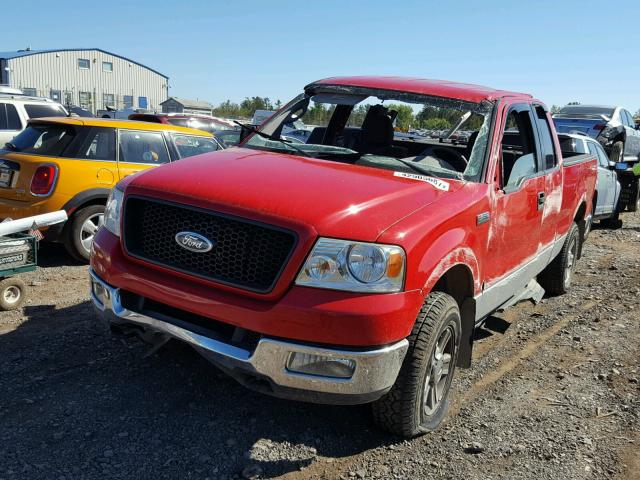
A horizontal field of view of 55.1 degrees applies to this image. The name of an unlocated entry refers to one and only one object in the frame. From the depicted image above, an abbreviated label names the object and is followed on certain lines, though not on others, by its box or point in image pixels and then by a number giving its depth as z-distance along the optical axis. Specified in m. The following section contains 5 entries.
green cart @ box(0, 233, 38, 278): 5.27
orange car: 6.63
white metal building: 55.84
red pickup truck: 2.92
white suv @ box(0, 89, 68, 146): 11.62
